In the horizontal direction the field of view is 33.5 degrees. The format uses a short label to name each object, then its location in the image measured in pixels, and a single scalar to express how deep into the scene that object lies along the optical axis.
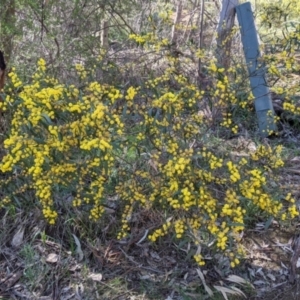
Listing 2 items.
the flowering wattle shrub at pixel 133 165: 2.78
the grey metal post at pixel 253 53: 4.52
